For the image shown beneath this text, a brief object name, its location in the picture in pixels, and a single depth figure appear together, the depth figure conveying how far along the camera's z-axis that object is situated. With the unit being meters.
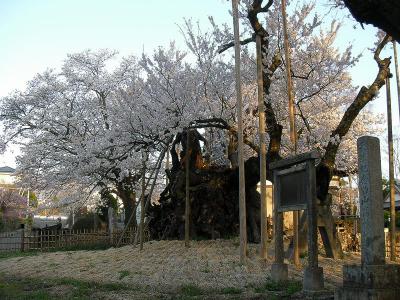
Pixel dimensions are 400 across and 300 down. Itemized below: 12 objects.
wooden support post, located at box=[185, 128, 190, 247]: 14.96
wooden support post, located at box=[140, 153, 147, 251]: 15.34
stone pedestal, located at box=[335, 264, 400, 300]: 6.22
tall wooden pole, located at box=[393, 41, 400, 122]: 15.51
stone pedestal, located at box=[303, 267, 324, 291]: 8.12
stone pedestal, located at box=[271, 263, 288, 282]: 9.51
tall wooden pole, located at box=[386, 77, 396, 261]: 14.60
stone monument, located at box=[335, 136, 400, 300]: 6.29
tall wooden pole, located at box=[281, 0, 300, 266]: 11.65
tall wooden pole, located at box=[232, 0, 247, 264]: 11.24
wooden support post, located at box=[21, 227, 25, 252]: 23.36
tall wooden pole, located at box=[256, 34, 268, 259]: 11.20
